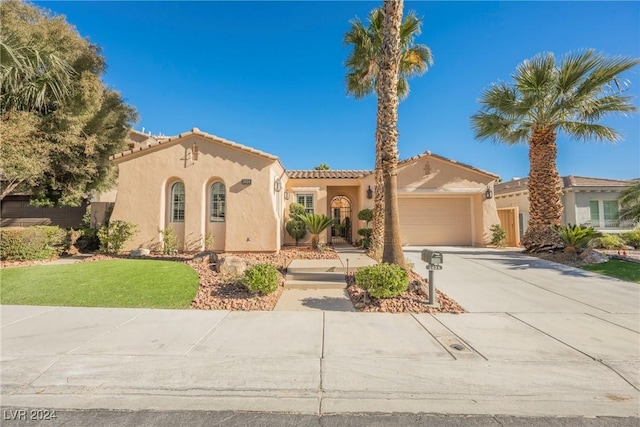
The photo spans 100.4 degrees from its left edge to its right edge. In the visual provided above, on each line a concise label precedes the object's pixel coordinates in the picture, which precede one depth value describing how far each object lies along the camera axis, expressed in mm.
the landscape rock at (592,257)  10281
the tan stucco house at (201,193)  11539
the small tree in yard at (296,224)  13531
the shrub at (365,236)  12522
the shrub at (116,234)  11336
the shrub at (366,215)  13508
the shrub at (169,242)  11227
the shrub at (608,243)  13562
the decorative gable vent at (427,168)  15203
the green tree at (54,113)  10117
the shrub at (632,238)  14253
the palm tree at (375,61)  10969
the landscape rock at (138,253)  11102
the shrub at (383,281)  6227
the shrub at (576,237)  11016
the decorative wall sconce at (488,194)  14852
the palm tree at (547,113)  11008
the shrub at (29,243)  10281
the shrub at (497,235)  14578
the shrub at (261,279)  6539
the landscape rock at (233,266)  8166
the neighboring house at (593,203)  18062
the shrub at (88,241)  12695
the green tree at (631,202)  11906
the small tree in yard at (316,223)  12117
